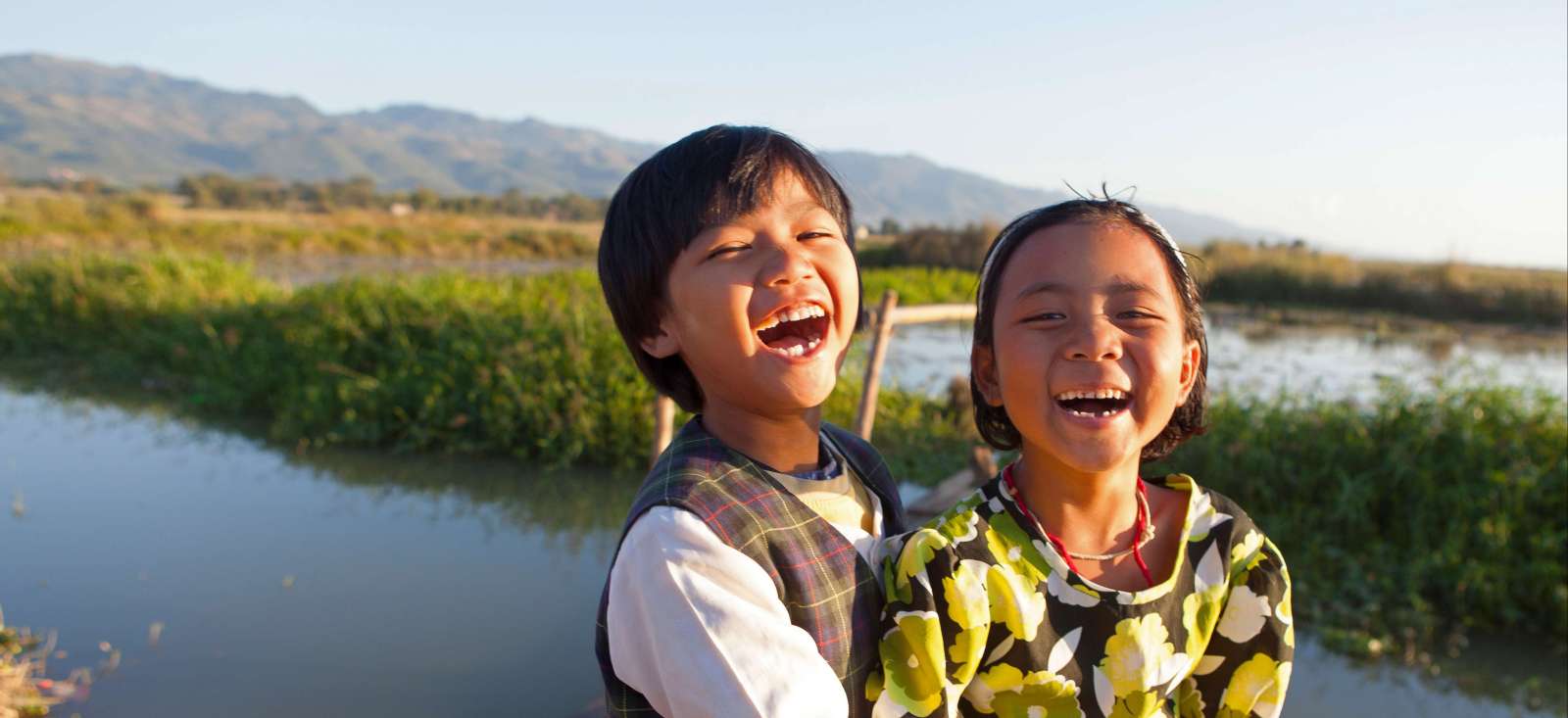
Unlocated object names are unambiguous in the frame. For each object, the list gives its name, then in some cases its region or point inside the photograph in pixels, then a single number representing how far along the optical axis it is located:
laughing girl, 1.12
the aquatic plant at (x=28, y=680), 3.08
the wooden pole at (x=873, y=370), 4.80
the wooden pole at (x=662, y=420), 3.53
